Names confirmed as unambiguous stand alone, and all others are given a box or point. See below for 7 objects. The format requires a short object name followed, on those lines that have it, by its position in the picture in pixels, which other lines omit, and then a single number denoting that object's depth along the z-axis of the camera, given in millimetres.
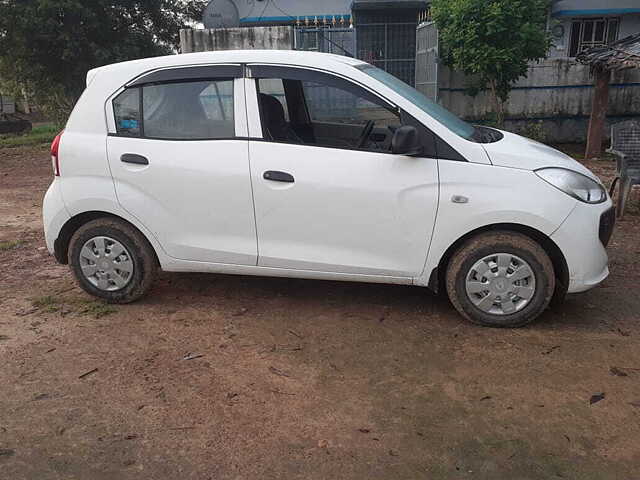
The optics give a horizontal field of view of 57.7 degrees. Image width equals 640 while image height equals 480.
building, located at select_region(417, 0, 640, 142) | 12039
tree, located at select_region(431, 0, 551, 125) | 10172
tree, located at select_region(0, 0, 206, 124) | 13898
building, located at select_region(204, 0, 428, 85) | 11070
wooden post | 10547
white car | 3854
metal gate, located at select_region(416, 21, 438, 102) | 11766
